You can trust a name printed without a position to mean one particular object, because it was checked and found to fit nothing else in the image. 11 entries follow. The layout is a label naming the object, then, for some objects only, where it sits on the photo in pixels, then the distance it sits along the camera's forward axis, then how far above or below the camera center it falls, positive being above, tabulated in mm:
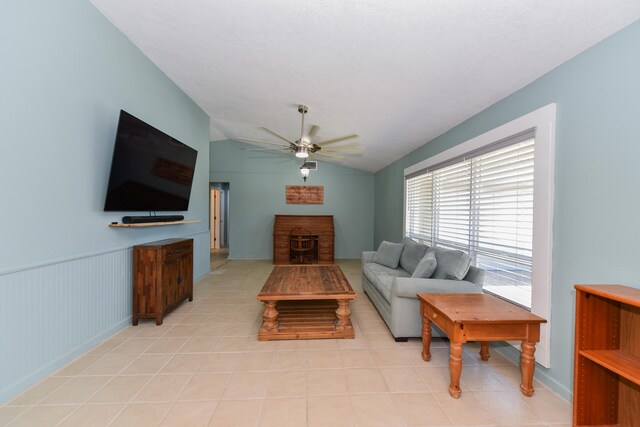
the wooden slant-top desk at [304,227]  6480 -544
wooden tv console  2891 -810
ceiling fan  3748 +1001
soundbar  2760 -127
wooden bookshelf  1467 -758
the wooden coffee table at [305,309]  2639 -1166
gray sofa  2535 -730
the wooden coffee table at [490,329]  1777 -788
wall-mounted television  2529 +431
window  1987 +92
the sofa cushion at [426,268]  2748 -570
